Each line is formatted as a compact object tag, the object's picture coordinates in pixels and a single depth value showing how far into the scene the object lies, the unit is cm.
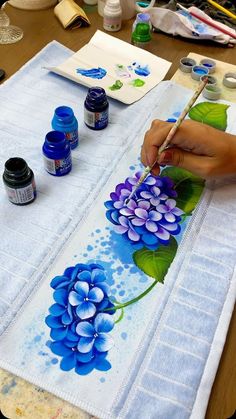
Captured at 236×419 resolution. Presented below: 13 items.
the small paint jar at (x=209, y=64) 109
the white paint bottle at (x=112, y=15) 115
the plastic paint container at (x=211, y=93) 99
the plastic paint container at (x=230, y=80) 104
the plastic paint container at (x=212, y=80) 104
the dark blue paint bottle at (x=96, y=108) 87
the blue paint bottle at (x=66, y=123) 83
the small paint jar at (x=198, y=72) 105
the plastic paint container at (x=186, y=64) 108
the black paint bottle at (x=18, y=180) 70
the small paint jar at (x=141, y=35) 112
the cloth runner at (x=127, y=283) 54
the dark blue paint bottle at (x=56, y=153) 75
